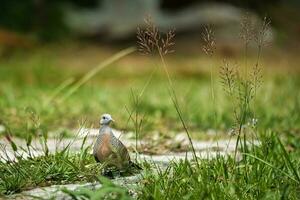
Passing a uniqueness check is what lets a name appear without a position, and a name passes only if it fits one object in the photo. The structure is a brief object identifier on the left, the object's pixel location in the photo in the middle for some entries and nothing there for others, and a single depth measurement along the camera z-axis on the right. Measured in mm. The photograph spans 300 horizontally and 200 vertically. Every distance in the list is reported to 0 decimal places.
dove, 6301
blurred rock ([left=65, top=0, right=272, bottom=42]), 24797
